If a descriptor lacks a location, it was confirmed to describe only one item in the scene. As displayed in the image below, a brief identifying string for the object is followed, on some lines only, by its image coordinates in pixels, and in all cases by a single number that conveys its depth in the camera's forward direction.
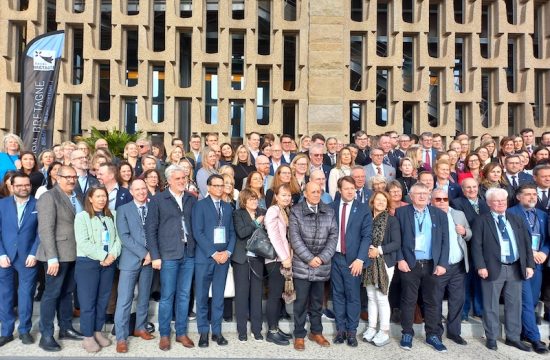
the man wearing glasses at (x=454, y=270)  4.68
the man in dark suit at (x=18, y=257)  4.44
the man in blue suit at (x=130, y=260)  4.38
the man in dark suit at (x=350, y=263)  4.56
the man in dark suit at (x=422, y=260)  4.57
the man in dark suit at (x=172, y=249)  4.40
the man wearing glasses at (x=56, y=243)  4.23
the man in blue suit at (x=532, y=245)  4.70
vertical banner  8.33
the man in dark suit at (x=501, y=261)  4.63
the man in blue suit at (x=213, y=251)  4.51
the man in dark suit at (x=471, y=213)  5.03
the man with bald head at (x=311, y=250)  4.46
